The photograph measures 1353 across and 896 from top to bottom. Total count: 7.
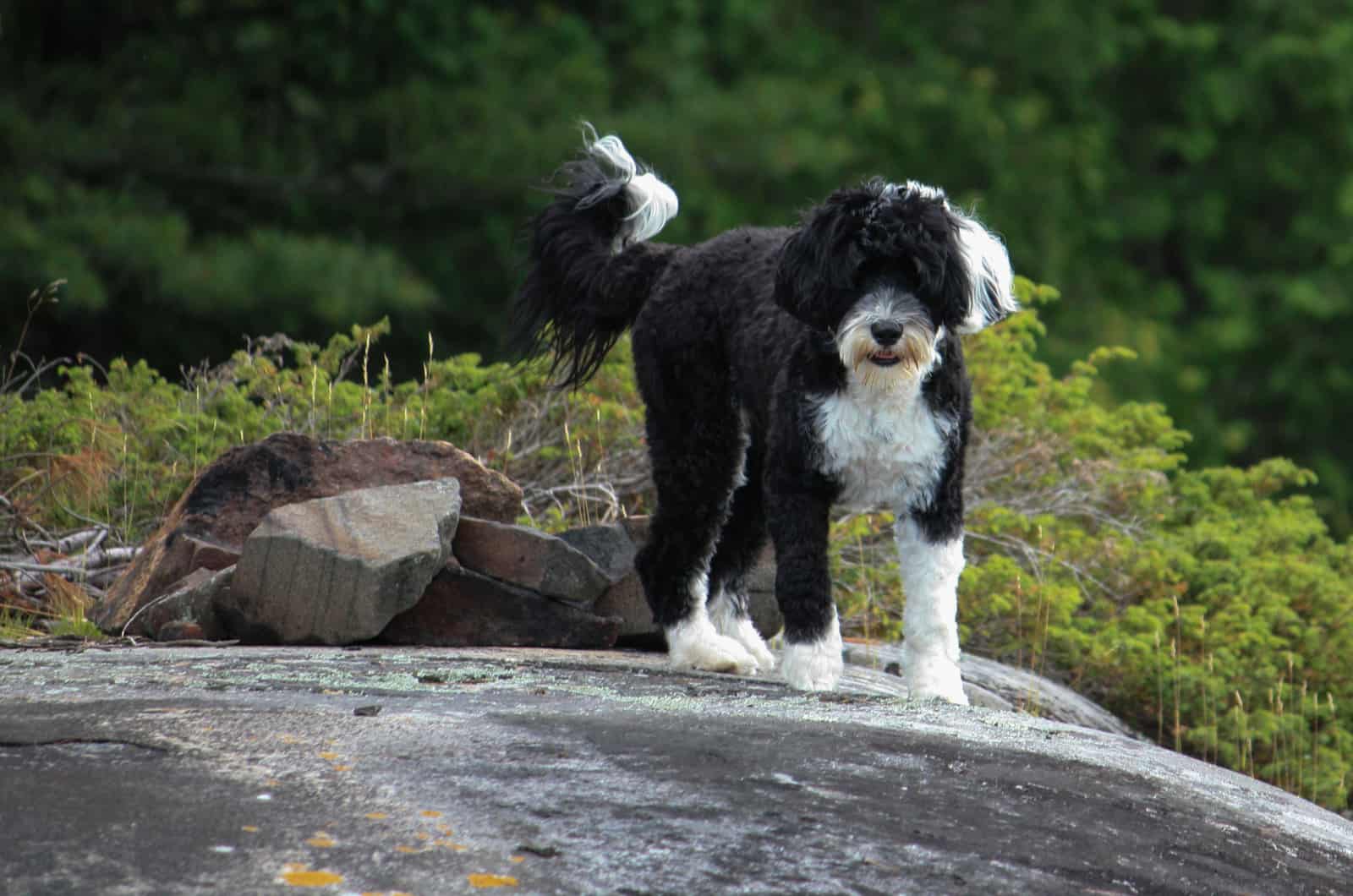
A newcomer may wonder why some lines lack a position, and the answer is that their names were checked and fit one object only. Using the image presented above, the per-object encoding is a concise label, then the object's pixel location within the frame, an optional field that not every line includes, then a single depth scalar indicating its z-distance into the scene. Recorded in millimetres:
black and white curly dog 12508
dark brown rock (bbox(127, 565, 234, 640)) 14687
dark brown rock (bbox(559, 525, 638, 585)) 15844
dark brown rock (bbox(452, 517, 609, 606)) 15367
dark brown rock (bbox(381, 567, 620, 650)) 15141
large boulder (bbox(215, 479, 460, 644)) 14305
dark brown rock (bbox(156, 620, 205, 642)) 14617
